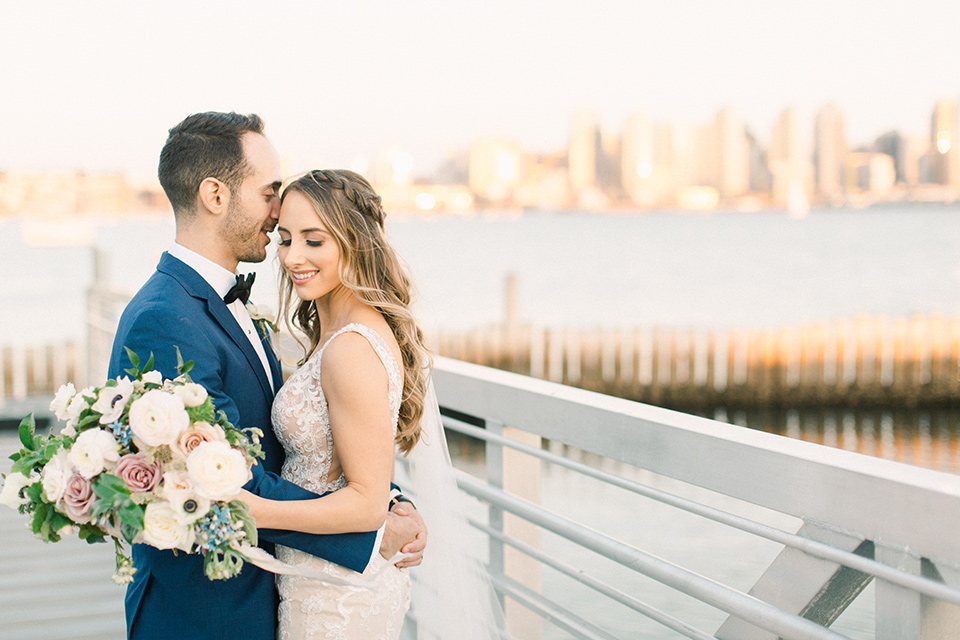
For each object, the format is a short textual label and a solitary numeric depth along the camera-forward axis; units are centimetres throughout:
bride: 193
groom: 194
